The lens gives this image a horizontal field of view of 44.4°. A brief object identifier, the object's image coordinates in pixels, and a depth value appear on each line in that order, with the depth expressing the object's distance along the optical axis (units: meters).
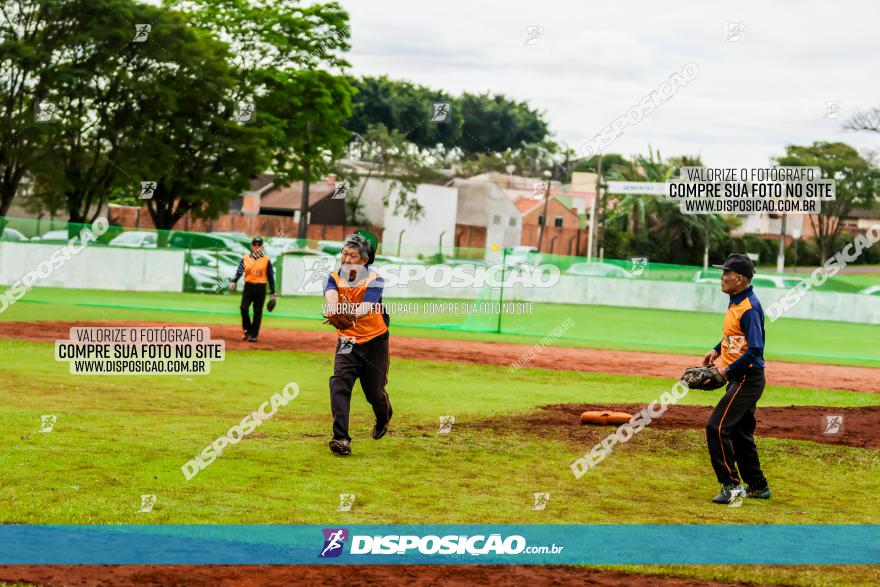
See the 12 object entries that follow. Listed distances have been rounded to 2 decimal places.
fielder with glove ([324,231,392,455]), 9.68
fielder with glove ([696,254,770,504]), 8.59
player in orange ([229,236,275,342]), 19.95
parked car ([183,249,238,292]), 33.47
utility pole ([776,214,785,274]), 67.69
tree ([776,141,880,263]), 64.50
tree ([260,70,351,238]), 48.06
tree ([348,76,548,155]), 87.19
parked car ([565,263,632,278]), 38.97
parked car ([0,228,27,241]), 31.83
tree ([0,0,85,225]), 39.16
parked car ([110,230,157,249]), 33.41
